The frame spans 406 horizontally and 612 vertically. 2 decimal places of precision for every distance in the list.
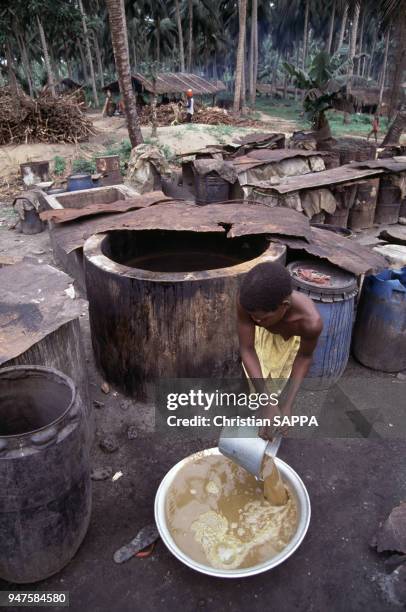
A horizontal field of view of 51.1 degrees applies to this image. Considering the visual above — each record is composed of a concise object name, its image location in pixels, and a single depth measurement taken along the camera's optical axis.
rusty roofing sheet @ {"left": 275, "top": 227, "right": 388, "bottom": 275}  3.20
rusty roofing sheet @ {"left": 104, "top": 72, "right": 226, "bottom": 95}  20.08
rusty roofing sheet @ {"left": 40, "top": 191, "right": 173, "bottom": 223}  4.22
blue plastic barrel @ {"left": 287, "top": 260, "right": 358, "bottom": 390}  3.14
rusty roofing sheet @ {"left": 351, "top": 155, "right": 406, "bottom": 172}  6.63
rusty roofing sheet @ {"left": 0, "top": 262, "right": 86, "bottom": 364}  2.28
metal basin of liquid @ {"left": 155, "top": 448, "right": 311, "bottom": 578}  1.83
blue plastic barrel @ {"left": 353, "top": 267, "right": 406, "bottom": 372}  3.42
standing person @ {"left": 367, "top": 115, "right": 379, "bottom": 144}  14.35
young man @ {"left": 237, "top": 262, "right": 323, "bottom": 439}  1.91
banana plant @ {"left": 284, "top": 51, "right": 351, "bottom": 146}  11.32
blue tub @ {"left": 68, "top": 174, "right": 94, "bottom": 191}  7.56
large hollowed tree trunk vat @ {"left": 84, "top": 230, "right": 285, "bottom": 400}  2.79
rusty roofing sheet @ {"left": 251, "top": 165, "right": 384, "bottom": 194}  5.73
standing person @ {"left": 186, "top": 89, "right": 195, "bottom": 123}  17.03
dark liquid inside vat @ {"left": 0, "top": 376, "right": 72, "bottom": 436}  2.13
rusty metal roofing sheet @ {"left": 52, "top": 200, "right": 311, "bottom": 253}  3.25
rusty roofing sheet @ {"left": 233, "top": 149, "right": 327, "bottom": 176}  7.38
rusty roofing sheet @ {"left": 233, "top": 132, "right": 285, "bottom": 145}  10.37
